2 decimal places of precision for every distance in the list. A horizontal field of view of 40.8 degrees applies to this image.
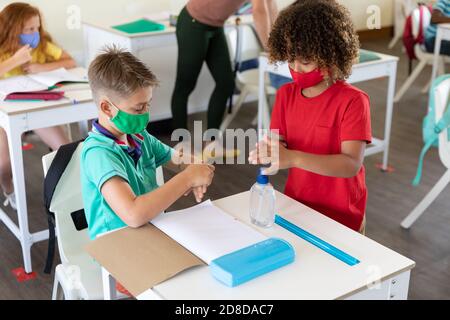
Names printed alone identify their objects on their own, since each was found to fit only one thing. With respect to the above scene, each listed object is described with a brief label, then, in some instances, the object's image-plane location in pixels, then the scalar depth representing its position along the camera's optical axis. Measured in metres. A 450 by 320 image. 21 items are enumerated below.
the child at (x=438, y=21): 4.61
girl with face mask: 2.94
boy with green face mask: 1.46
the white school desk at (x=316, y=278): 1.23
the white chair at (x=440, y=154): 2.79
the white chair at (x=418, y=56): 4.91
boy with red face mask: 1.65
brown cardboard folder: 1.27
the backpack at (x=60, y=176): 1.81
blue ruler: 1.36
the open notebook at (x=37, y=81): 2.72
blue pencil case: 1.25
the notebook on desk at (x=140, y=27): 3.99
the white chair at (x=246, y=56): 3.95
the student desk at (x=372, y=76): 3.43
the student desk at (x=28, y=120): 2.42
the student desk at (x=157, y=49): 3.87
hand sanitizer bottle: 1.52
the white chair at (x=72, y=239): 1.78
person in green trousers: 3.28
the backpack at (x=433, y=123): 2.79
